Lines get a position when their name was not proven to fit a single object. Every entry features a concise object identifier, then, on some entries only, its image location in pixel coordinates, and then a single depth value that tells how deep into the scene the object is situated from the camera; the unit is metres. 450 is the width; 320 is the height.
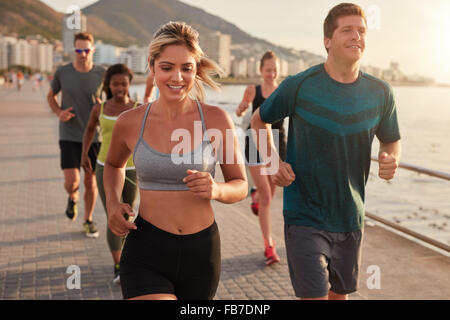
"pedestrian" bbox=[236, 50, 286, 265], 5.49
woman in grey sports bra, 2.53
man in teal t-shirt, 2.96
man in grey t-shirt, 6.23
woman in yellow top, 4.80
